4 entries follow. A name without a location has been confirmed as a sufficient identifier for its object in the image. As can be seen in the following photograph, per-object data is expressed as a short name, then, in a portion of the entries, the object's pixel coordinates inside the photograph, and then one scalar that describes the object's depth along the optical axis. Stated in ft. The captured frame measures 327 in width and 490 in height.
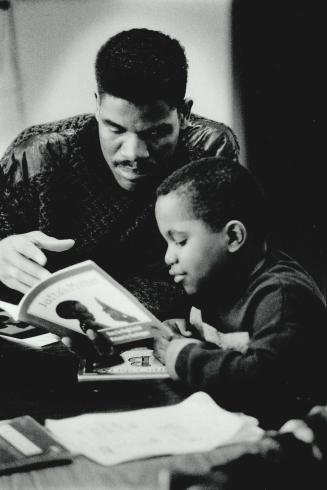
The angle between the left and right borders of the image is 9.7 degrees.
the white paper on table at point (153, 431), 8.08
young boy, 8.60
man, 9.48
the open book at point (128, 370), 8.73
